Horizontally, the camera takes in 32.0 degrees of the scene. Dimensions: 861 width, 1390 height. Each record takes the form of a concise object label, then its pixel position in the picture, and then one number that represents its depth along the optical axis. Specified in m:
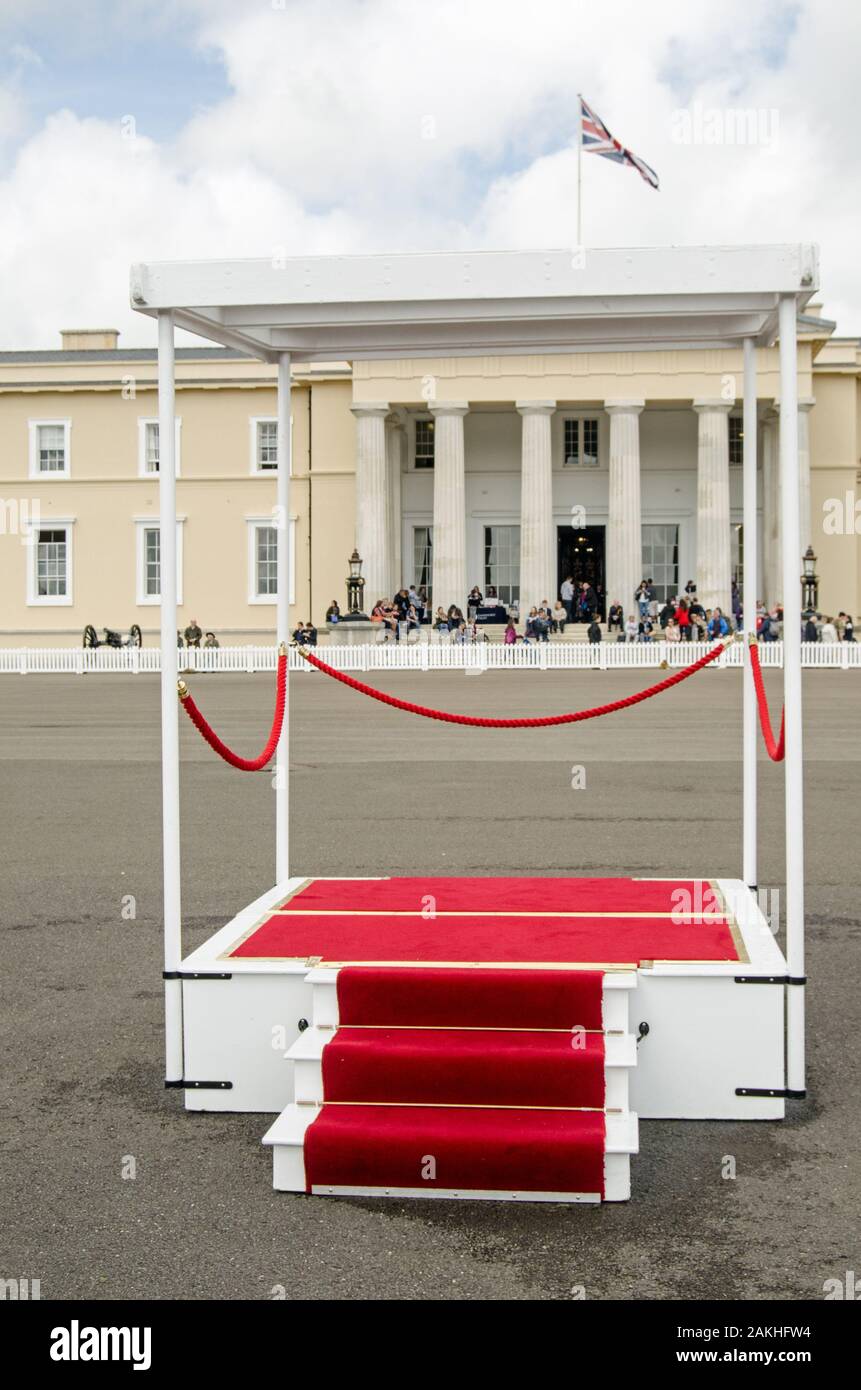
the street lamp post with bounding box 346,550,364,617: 51.66
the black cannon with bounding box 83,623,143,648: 52.31
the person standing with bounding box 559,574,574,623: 58.09
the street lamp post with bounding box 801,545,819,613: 49.97
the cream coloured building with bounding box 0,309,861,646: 57.75
